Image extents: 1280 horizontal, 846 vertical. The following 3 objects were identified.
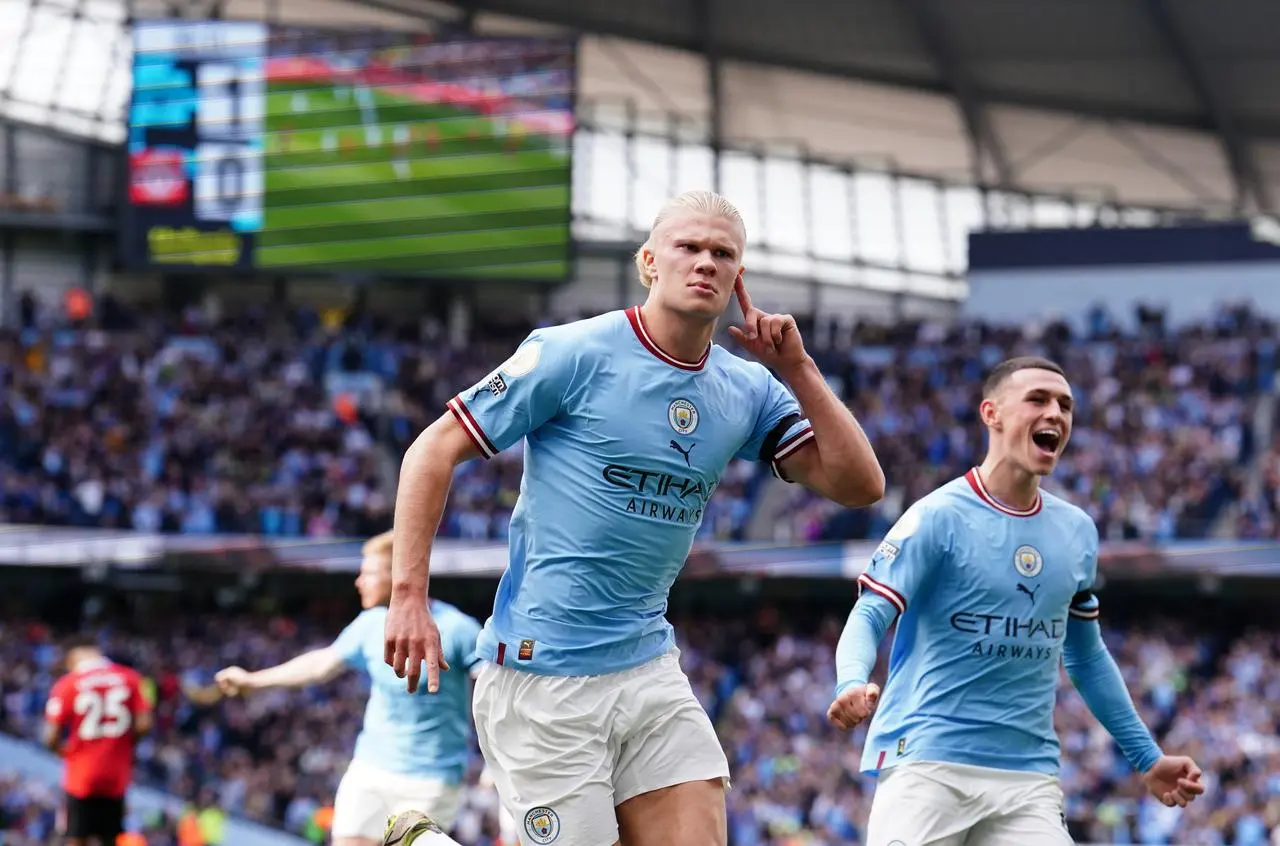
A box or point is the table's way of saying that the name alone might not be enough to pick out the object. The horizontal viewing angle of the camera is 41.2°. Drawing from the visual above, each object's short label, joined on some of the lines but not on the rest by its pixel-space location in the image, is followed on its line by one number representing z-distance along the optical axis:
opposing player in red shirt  11.62
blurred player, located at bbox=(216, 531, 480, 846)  8.38
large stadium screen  31.36
